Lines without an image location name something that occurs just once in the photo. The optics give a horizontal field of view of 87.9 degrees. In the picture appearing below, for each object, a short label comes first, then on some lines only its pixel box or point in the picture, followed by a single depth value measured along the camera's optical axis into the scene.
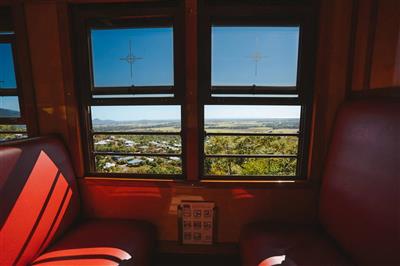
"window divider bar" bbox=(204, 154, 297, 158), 1.76
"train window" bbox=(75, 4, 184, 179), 1.67
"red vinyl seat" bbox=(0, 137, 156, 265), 1.16
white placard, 1.72
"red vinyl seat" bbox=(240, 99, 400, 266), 1.03
